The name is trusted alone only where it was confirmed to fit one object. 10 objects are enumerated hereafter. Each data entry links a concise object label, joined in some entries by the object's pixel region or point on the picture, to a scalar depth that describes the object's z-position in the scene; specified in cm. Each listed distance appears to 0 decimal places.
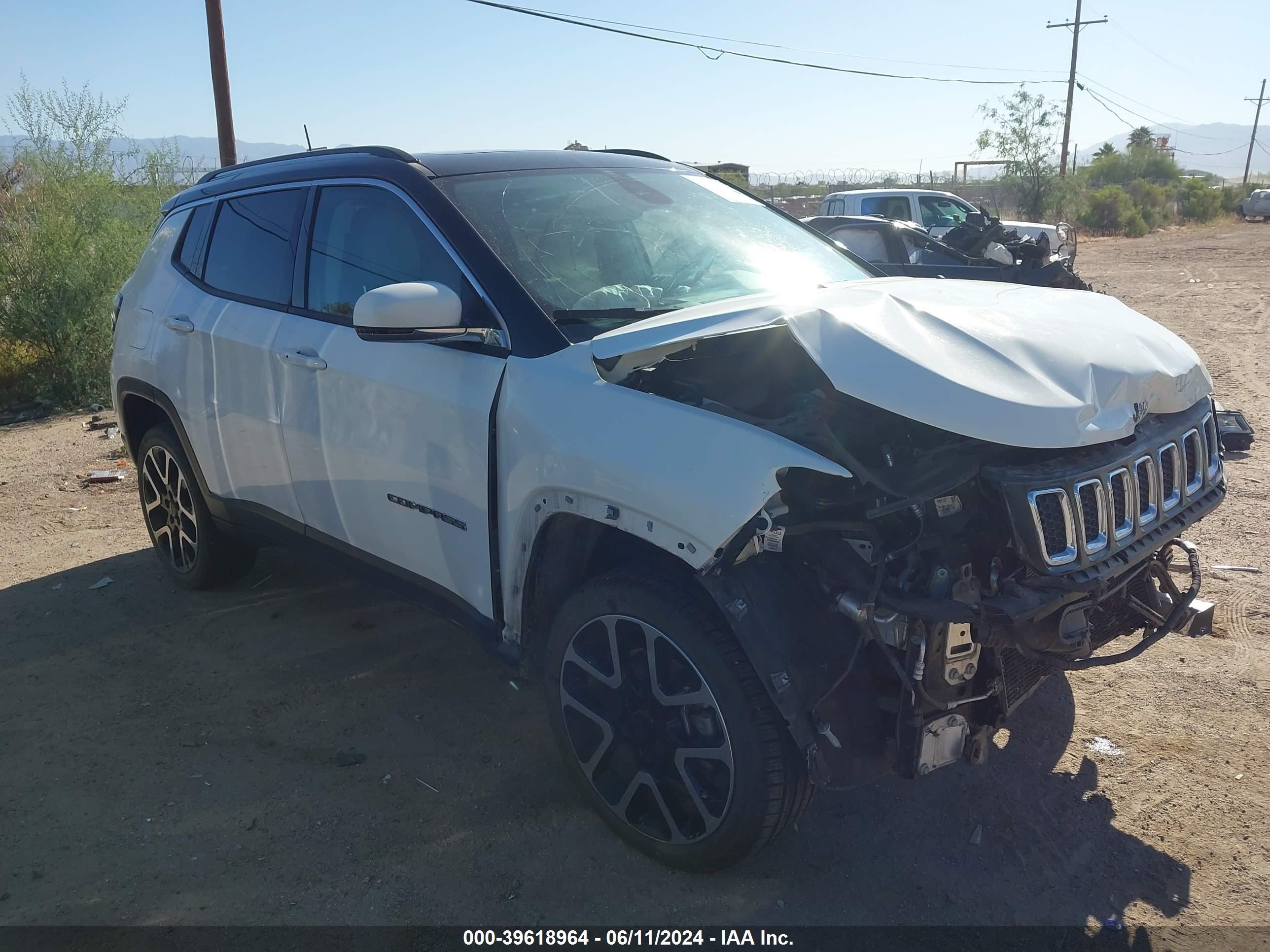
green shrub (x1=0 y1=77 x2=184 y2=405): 1057
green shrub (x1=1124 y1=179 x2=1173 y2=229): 4353
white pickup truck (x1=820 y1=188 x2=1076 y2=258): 1540
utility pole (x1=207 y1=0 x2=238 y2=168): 1241
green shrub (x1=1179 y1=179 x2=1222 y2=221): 4769
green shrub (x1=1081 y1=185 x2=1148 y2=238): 3988
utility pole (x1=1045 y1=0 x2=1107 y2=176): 4138
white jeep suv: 244
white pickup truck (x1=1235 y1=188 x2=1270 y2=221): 4538
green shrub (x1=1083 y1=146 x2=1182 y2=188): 5666
